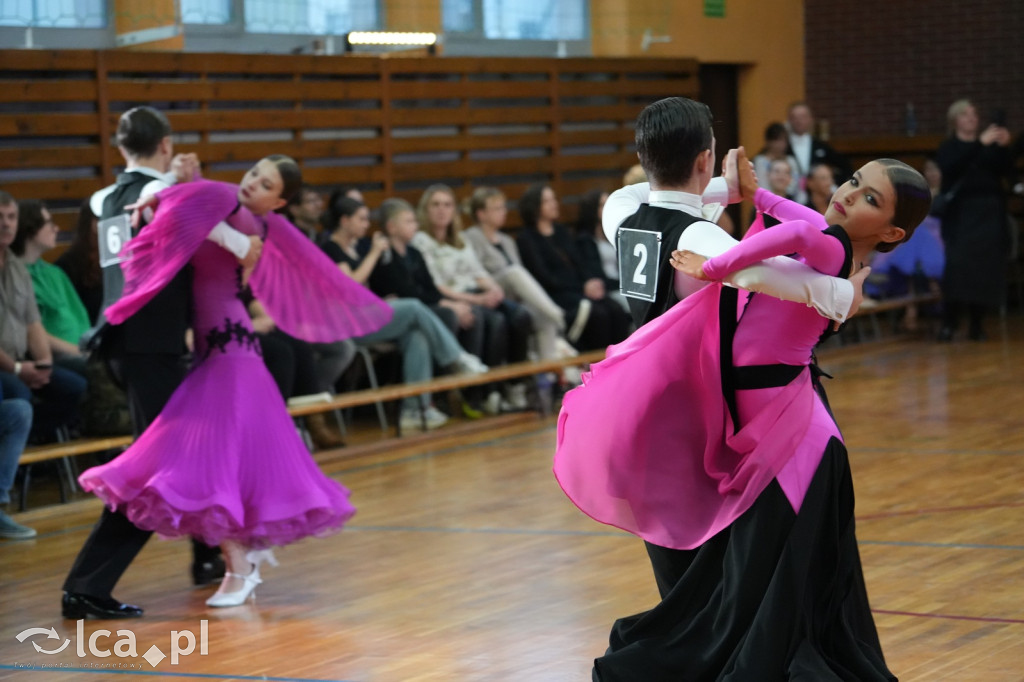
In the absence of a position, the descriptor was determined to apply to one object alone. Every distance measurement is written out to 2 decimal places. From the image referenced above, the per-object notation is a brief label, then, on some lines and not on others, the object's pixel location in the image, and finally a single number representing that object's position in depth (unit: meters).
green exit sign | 21.08
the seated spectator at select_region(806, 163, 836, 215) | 18.06
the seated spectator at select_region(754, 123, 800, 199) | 18.19
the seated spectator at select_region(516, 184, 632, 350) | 15.61
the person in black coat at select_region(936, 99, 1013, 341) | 17.99
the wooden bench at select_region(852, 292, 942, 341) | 18.44
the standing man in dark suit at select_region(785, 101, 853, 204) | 19.09
